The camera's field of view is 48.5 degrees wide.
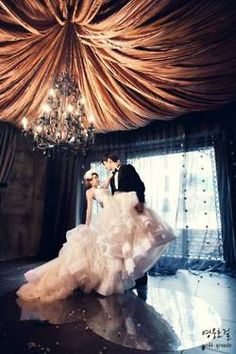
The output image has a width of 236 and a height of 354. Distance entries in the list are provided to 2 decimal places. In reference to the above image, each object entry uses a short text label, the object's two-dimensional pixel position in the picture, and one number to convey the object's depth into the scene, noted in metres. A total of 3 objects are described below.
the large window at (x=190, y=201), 4.50
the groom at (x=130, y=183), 3.26
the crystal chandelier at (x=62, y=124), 2.92
